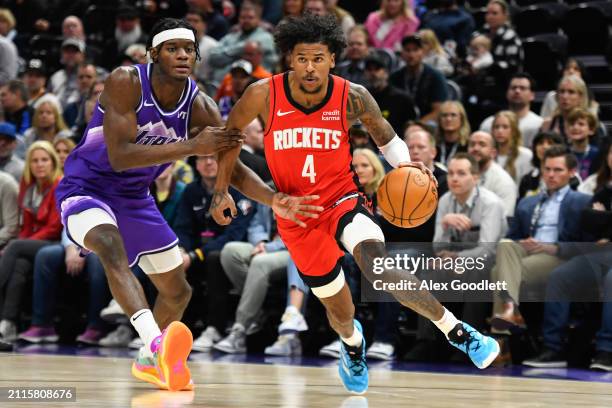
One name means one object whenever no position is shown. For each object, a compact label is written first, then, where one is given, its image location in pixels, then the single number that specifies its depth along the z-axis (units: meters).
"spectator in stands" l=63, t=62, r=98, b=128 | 17.94
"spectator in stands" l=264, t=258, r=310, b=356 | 12.81
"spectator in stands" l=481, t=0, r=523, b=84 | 17.23
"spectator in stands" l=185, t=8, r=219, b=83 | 19.15
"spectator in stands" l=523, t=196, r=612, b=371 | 12.07
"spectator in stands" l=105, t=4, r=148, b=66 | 20.55
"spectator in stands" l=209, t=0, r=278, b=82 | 18.60
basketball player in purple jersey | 8.95
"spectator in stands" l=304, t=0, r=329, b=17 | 18.59
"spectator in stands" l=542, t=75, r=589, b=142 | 14.66
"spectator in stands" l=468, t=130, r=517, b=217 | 13.66
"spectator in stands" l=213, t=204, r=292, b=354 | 13.35
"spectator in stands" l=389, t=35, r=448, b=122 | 16.57
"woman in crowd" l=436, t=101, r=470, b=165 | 14.88
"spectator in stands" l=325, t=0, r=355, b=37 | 19.09
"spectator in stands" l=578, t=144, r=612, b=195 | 12.67
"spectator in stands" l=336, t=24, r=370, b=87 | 17.19
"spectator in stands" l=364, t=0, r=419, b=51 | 19.04
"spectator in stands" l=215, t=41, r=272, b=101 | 17.33
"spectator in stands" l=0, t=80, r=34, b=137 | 17.98
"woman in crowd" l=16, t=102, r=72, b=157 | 16.69
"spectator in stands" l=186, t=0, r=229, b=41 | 20.69
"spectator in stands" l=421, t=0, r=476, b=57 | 18.98
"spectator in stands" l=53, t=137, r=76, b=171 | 15.18
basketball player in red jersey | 8.88
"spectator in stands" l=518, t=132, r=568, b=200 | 13.67
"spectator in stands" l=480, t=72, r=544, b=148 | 15.51
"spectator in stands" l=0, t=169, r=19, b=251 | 15.03
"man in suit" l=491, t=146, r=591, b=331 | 12.16
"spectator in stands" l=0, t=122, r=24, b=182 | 15.75
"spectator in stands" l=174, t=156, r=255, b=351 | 13.67
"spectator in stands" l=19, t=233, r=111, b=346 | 14.05
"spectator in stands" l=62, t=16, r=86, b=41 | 20.70
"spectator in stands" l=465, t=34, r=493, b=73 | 17.59
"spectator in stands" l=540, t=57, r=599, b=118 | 15.83
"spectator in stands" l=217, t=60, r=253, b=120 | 16.73
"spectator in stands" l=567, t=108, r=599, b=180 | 13.95
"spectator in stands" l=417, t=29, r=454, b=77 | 17.84
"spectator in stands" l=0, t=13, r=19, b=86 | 19.45
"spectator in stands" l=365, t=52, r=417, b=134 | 15.93
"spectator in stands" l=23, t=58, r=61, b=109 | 19.02
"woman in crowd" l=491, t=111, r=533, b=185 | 14.51
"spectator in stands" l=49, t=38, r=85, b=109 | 19.12
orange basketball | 8.82
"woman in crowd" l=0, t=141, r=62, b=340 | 14.45
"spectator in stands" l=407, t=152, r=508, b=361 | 12.47
